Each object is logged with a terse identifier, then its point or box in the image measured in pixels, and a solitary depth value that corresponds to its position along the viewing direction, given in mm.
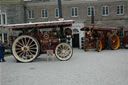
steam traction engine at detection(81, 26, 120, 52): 18672
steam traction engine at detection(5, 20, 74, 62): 11961
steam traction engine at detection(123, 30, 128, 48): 21219
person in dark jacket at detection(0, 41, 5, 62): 12336
